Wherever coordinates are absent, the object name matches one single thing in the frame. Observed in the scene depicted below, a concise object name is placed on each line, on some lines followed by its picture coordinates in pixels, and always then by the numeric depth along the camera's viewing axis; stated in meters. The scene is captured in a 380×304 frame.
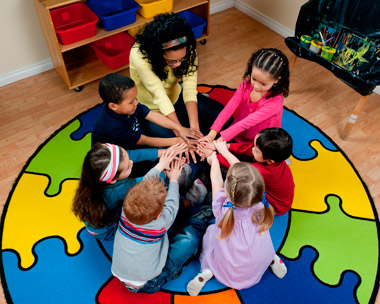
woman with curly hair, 1.66
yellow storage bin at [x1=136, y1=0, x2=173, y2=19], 2.52
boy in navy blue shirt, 1.54
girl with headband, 1.34
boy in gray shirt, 1.26
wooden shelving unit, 2.25
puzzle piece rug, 1.60
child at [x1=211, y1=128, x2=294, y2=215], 1.49
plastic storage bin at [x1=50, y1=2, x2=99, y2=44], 2.31
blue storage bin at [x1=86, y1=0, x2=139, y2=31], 2.42
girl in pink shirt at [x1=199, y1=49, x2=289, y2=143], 1.66
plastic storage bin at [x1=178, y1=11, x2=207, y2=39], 2.88
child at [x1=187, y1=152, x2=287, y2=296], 1.27
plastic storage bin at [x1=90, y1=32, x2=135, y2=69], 2.64
